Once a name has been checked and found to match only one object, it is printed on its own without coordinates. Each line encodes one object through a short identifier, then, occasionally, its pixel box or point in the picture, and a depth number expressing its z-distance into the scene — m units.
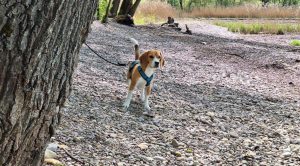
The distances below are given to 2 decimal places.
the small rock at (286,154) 5.24
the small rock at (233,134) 5.87
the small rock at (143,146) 5.05
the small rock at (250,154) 5.13
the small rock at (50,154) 4.01
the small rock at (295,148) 5.36
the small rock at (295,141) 5.70
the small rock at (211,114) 6.81
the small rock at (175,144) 5.28
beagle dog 6.32
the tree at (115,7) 22.72
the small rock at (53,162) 3.90
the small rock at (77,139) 4.76
